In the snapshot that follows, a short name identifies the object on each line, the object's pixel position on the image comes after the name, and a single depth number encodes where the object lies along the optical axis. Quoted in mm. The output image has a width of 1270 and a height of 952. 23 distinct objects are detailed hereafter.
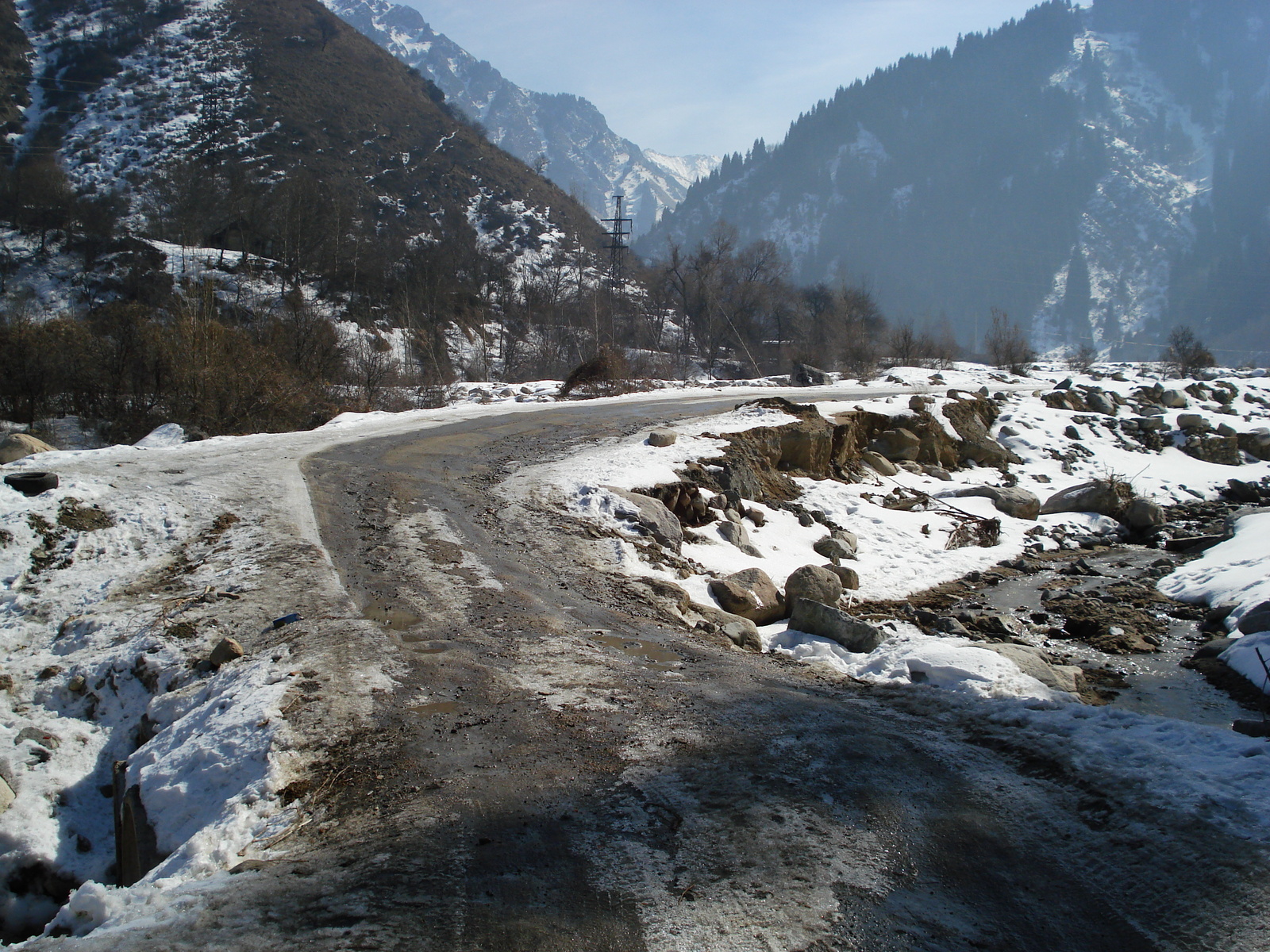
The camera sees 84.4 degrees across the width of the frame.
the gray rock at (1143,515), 14836
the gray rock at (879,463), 15930
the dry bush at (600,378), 21750
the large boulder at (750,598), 8062
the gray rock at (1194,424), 22484
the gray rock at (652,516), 9188
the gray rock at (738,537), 10172
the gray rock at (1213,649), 7926
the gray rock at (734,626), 7121
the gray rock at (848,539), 11555
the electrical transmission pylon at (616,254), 46491
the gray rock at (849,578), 10180
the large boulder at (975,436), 18500
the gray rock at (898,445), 17203
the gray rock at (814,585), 8320
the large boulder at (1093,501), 15508
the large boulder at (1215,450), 21078
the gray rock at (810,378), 28641
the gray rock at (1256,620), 7840
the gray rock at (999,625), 8766
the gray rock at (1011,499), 14852
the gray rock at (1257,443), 21689
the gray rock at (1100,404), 23938
